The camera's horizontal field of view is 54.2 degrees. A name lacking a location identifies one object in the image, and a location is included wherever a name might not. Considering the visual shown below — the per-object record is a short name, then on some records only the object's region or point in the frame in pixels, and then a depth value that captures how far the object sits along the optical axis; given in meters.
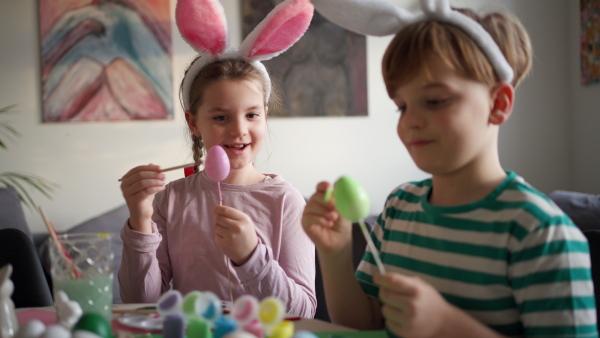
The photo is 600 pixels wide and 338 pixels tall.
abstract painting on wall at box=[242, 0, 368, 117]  3.39
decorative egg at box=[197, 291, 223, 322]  0.83
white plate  1.01
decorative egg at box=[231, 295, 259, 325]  0.80
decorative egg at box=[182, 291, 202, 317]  0.84
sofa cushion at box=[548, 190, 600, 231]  2.70
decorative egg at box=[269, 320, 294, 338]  0.79
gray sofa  2.74
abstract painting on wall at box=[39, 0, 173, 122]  3.13
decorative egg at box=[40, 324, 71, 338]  0.71
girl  1.39
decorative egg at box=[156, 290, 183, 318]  0.87
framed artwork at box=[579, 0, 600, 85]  3.28
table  0.98
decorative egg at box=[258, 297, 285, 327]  0.79
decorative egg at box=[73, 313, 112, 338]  0.76
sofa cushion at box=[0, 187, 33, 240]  2.73
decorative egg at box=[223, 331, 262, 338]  0.73
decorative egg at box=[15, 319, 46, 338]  0.73
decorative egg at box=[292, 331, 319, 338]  0.75
